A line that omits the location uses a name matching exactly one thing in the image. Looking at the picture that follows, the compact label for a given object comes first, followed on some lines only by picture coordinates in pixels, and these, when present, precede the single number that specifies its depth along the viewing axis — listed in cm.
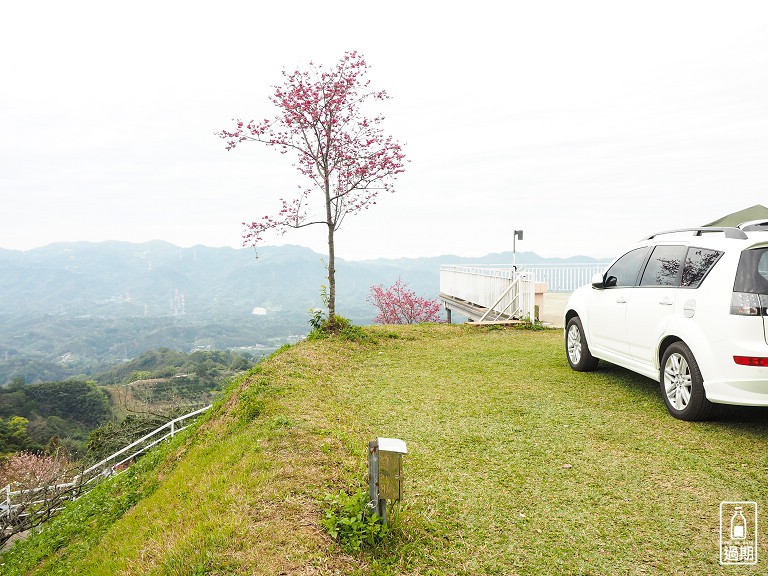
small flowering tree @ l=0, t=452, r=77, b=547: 1534
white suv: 454
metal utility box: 314
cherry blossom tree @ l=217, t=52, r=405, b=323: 1156
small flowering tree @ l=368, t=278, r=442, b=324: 2920
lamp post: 1486
